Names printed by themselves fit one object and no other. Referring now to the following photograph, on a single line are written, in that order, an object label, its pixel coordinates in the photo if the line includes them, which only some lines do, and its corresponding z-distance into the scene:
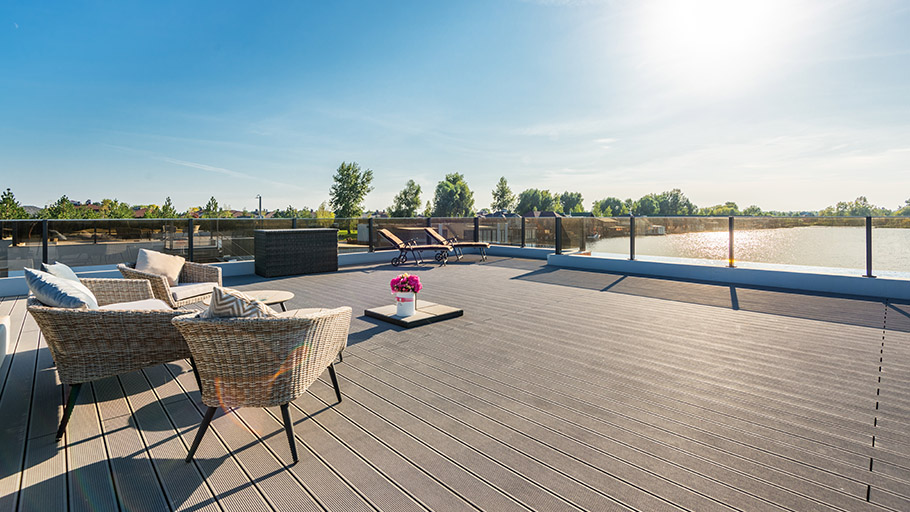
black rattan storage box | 7.55
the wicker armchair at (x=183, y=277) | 3.53
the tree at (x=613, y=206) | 96.76
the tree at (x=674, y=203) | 101.16
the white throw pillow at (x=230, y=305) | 1.78
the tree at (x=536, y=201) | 73.38
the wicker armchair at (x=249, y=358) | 1.73
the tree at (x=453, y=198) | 58.16
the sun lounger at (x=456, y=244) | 10.02
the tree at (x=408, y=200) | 50.75
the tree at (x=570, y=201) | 86.59
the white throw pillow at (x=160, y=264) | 4.08
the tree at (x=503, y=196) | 68.12
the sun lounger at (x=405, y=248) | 9.23
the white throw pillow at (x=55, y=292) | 2.23
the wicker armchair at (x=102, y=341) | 2.07
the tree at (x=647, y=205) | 101.67
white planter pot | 4.21
